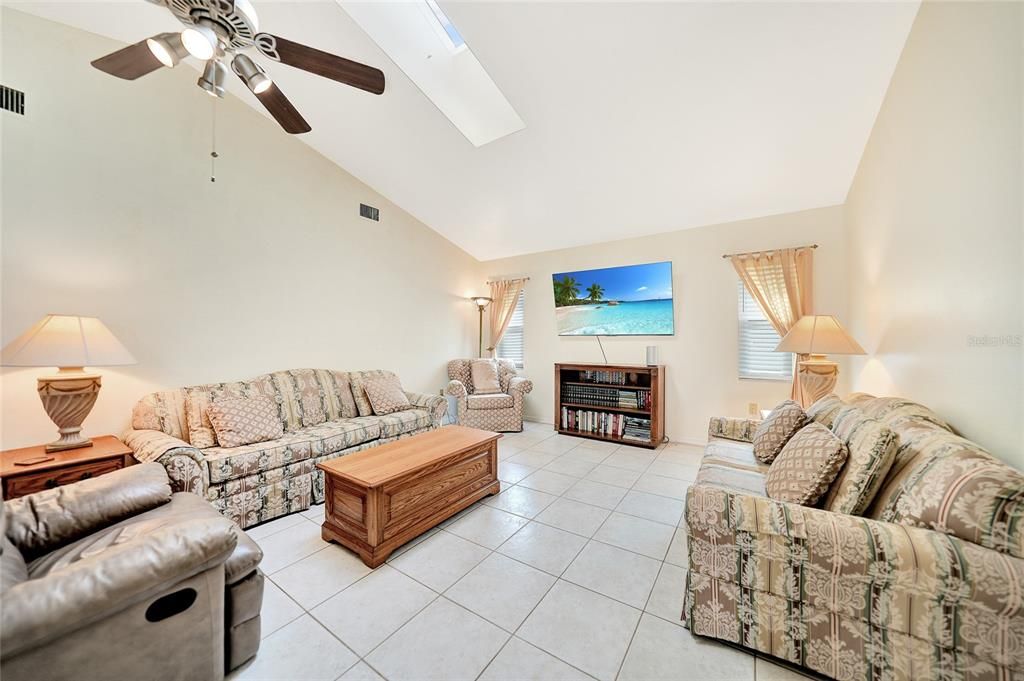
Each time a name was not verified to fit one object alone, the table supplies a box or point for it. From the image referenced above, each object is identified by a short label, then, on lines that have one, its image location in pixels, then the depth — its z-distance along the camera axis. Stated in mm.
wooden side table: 1721
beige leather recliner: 862
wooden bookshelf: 3949
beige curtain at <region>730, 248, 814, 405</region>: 3326
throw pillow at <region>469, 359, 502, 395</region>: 4844
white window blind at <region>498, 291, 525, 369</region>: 5312
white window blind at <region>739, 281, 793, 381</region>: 3521
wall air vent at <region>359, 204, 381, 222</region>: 3991
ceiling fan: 1425
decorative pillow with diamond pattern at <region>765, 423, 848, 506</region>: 1435
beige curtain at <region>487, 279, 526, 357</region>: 5188
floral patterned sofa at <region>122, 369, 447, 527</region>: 2124
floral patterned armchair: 4426
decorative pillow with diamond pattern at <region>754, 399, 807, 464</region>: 2113
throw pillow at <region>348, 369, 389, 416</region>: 3572
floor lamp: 5272
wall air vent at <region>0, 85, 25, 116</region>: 2062
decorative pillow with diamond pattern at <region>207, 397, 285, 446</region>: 2504
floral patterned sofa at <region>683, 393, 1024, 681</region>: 960
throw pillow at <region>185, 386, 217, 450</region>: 2480
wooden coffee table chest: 1898
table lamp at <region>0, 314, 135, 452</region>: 1860
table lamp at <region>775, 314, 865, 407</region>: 2561
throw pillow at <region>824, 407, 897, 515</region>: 1280
